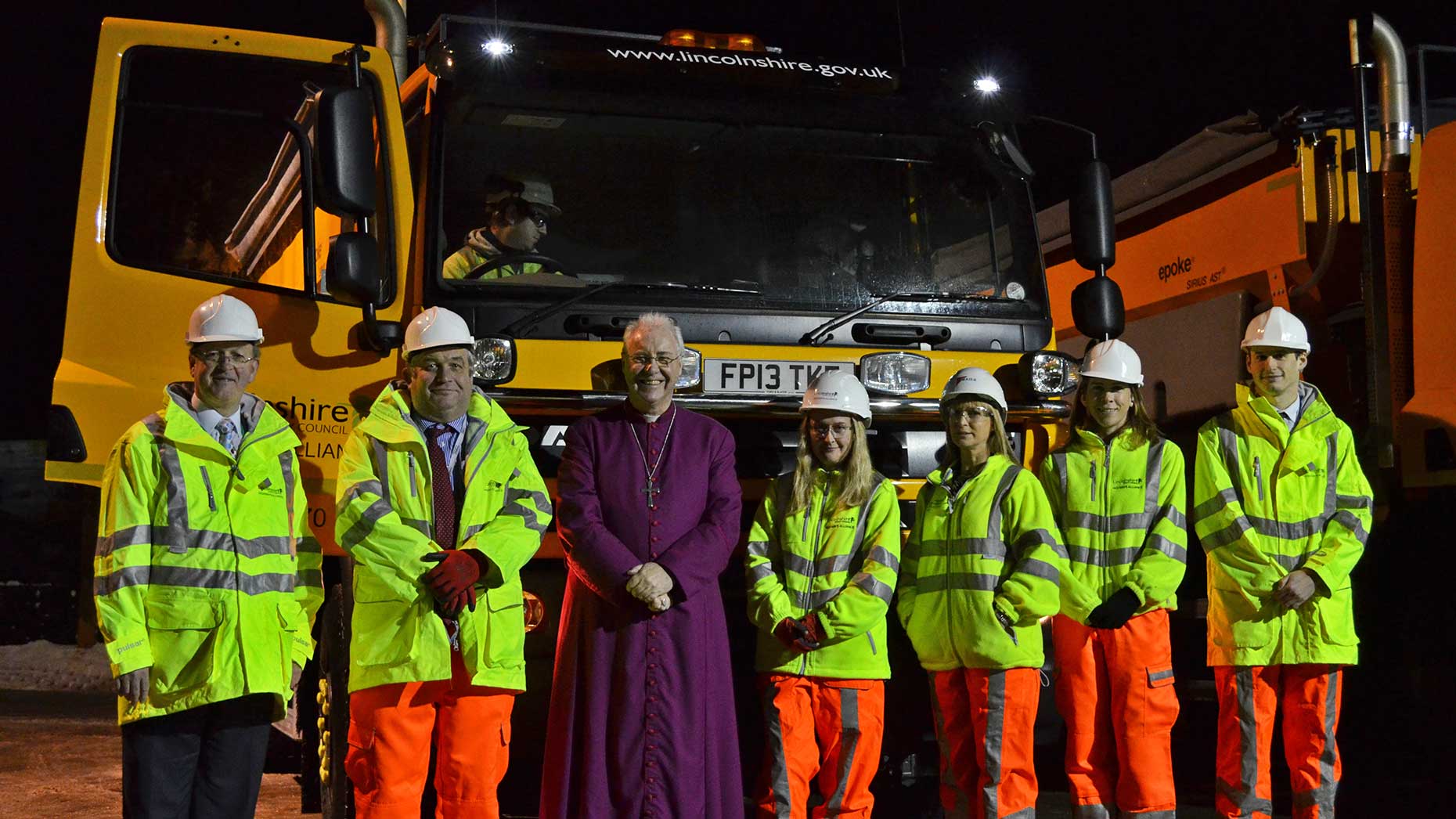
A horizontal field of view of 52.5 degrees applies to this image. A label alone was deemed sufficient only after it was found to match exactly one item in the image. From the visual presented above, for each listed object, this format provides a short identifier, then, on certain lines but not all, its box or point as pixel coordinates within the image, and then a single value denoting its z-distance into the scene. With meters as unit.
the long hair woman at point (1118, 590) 4.85
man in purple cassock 4.43
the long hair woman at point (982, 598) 4.72
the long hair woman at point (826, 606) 4.68
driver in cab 4.99
